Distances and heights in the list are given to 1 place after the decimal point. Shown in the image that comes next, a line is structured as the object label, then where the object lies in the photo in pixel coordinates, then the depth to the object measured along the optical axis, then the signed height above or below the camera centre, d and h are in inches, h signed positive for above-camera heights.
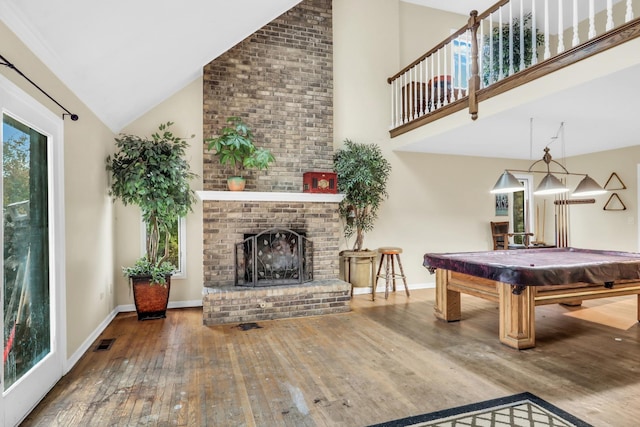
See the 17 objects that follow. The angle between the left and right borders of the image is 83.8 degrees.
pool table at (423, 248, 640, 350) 122.8 -26.9
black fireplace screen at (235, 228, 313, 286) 186.1 -25.8
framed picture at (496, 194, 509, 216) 270.1 +2.4
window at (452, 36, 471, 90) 261.2 +109.9
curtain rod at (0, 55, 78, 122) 76.8 +32.8
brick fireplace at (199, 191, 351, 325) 170.7 -23.0
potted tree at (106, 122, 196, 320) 164.2 +9.2
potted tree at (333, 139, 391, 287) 210.1 +10.5
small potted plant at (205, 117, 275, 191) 176.6 +30.9
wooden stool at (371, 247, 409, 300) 216.1 -38.6
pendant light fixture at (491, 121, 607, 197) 148.9 +9.2
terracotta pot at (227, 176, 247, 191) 183.8 +14.5
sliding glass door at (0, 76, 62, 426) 84.2 -13.8
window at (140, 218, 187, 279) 196.1 -20.0
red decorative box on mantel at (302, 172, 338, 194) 195.9 +15.5
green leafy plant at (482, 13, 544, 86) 240.8 +112.8
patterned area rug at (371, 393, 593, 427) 83.9 -50.9
